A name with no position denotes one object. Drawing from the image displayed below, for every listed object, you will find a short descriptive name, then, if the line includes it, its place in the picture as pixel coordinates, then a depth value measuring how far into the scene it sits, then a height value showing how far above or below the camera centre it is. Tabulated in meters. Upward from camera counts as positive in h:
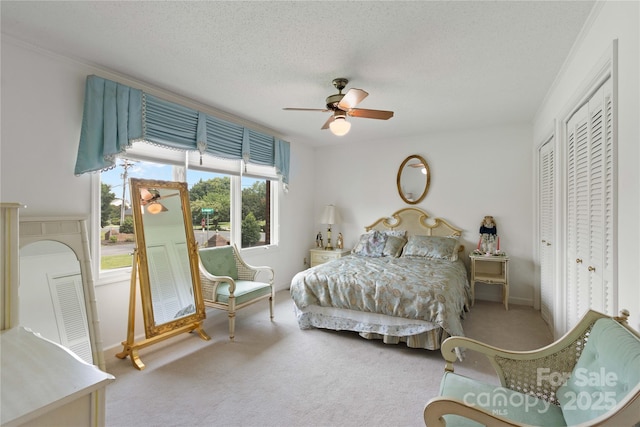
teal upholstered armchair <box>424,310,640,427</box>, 1.02 -0.67
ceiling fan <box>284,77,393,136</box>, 2.69 +0.93
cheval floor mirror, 2.74 -0.48
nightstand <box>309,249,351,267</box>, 5.09 -0.64
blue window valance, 2.52 +0.86
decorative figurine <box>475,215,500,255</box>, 4.38 -0.27
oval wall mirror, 4.87 +0.61
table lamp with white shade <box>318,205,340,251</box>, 5.28 +0.01
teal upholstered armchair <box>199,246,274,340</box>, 3.16 -0.74
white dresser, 0.83 -0.51
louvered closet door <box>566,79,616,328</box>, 1.77 +0.07
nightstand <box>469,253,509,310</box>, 3.99 -0.74
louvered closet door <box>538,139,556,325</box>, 3.21 -0.11
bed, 2.78 -0.77
